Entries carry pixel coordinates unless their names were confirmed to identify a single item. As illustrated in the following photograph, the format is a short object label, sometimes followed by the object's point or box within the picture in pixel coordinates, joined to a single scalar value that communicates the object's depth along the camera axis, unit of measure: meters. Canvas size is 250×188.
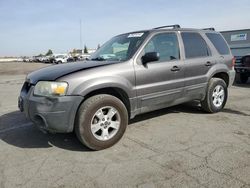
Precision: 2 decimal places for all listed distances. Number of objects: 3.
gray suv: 2.90
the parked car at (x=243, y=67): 8.12
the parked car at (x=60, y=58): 35.53
